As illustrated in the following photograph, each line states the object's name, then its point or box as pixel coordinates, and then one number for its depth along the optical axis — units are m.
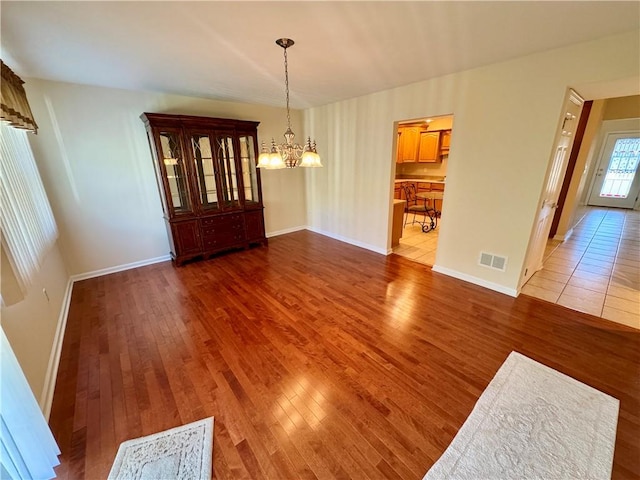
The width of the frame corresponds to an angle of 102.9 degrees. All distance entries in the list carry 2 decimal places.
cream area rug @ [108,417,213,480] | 1.34
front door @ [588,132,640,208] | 6.70
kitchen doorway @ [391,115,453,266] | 5.59
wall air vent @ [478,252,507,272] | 2.99
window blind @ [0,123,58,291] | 1.65
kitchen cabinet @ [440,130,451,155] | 6.40
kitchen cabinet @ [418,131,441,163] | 6.55
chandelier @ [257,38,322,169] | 2.39
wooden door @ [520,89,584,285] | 2.56
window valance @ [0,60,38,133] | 1.77
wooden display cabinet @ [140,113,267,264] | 3.55
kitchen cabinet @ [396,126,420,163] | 6.89
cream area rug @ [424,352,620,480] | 1.34
